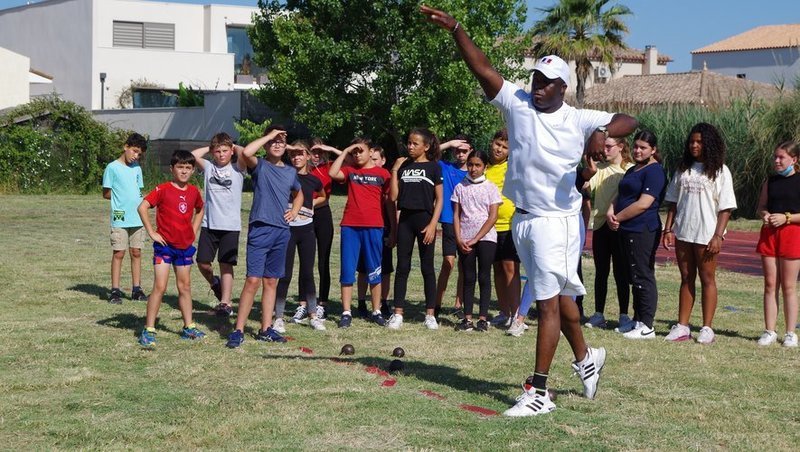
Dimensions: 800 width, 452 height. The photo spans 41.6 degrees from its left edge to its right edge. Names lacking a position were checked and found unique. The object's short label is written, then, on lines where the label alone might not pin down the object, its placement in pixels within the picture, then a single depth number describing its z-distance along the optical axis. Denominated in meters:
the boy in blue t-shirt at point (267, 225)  9.34
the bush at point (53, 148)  32.88
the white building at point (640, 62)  76.06
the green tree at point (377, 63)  32.25
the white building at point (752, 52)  76.44
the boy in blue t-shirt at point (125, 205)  12.02
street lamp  50.29
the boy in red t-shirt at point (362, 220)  10.76
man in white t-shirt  6.82
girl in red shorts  9.77
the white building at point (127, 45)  51.25
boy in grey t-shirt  10.69
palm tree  45.62
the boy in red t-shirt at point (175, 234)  9.32
